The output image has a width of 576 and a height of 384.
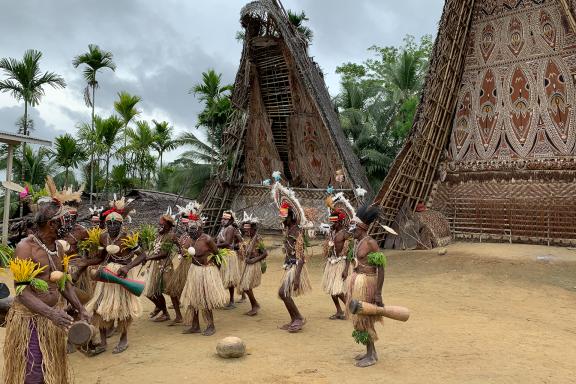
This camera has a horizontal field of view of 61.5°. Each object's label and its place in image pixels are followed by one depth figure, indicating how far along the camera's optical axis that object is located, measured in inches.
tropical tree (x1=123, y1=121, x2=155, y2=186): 934.0
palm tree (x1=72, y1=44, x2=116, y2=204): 810.8
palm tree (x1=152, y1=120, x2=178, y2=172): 1064.8
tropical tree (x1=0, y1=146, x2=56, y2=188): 789.2
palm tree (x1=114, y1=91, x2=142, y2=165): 892.0
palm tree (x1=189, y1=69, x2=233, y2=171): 871.1
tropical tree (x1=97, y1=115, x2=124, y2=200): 820.6
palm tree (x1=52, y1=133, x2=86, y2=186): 810.8
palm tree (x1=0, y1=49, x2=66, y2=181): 685.9
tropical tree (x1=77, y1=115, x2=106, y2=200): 811.1
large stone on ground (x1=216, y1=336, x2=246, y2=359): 185.6
